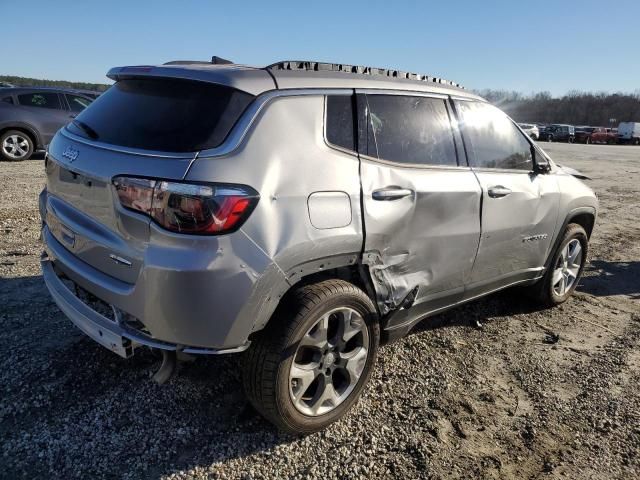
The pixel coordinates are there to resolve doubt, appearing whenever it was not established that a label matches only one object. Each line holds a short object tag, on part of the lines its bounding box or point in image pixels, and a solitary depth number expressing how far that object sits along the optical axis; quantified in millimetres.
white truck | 46594
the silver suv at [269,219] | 2211
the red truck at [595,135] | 45531
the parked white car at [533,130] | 32941
